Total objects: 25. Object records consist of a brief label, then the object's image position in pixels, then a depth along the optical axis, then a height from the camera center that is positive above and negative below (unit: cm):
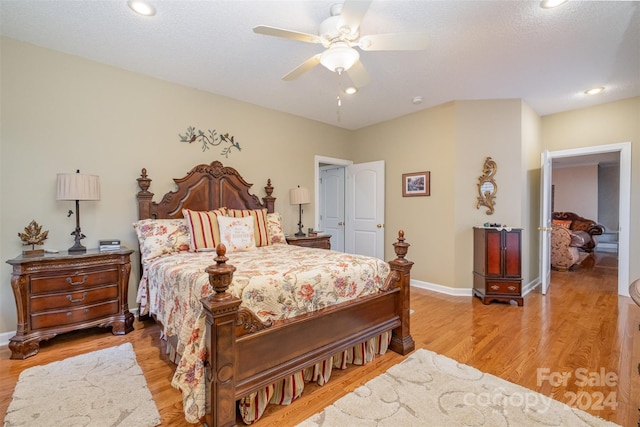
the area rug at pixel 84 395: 161 -116
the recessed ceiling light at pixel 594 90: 354 +147
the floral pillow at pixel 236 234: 298 -25
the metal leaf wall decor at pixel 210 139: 353 +91
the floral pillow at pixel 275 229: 365 -25
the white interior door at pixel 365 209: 493 +0
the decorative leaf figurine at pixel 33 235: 251 -21
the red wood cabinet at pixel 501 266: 360 -72
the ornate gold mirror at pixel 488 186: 394 +31
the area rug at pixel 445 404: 160 -118
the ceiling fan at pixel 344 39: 186 +115
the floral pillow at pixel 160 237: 279 -26
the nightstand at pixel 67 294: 231 -73
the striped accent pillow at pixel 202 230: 290 -21
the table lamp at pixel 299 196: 429 +20
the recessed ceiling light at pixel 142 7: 208 +150
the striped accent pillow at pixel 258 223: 337 -16
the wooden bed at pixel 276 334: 143 -79
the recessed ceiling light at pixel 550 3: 206 +147
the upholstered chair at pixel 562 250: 545 -80
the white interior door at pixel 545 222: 397 -19
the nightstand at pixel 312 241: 399 -46
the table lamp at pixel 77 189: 253 +19
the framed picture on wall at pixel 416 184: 435 +39
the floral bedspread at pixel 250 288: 152 -52
